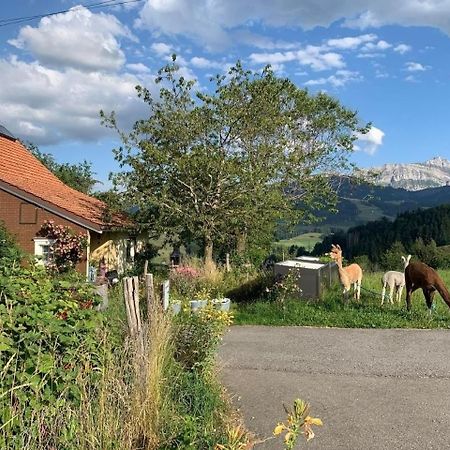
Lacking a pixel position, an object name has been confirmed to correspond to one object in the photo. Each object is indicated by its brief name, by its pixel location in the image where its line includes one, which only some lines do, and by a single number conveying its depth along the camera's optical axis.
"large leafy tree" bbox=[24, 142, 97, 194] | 37.00
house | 19.03
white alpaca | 12.21
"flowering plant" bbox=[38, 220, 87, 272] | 18.66
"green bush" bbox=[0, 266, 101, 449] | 3.42
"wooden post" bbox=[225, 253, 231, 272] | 16.62
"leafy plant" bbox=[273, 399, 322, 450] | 2.48
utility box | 12.49
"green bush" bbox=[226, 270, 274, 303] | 13.63
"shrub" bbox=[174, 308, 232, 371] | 6.16
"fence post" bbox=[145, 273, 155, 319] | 6.09
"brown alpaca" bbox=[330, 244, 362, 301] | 12.07
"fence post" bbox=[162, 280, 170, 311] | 8.95
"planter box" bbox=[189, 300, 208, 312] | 10.36
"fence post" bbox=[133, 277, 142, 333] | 5.68
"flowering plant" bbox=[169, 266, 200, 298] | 13.27
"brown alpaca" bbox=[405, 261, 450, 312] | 10.98
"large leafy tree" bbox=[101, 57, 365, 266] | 20.72
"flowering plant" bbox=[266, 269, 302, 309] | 12.39
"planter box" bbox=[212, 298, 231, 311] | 11.61
